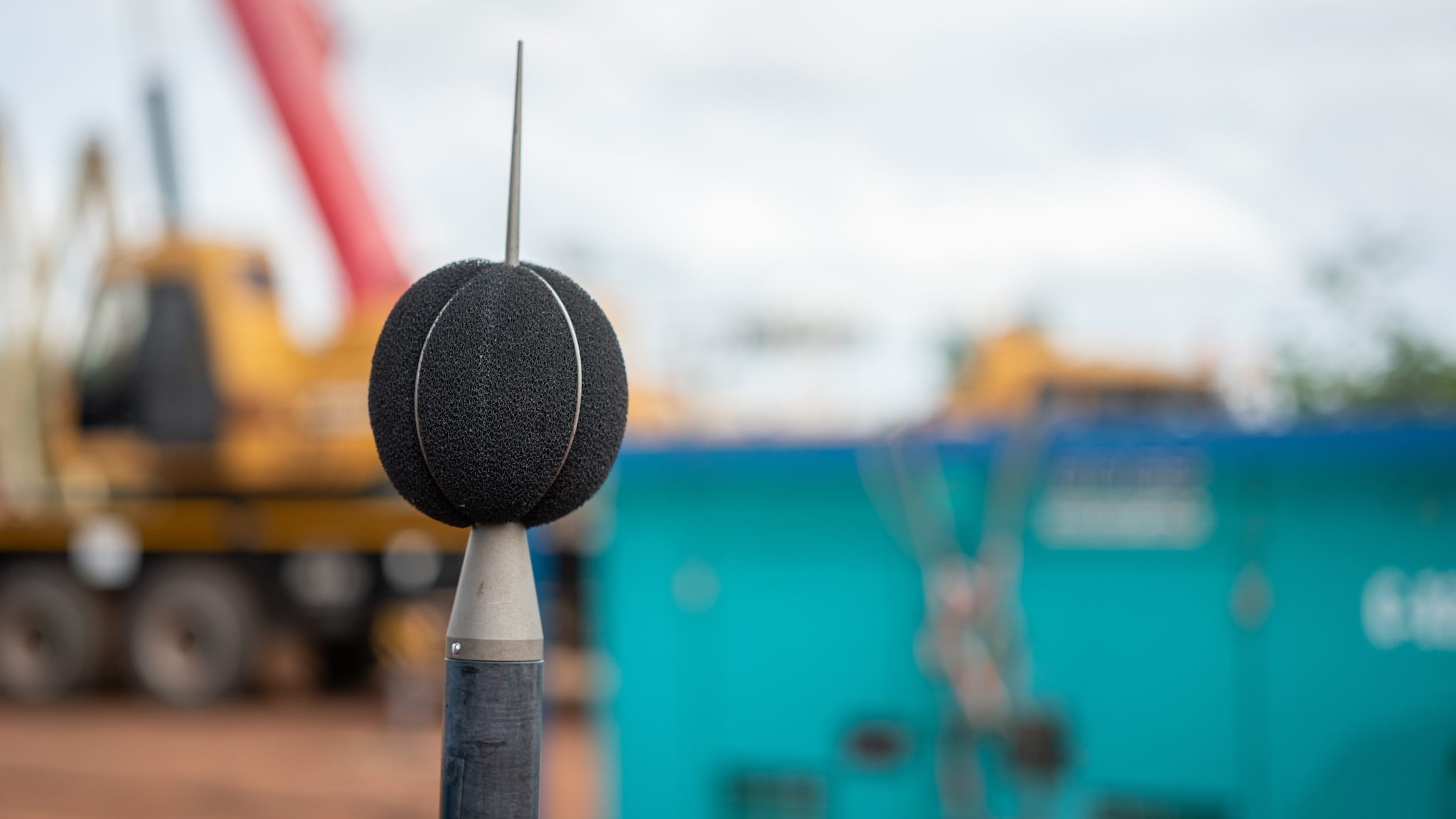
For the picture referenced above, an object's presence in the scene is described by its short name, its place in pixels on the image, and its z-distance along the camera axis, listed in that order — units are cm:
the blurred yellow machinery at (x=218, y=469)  1023
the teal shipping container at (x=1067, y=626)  346
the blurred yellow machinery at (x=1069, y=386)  928
